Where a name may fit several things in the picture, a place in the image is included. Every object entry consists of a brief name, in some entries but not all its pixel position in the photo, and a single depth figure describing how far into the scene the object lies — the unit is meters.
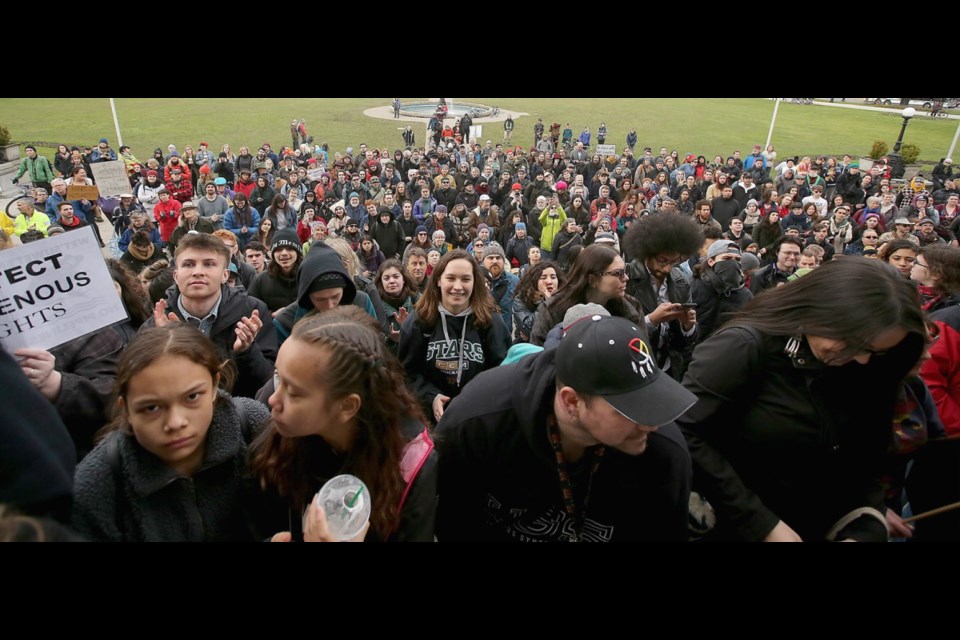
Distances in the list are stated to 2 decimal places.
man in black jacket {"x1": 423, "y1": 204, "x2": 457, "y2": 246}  11.09
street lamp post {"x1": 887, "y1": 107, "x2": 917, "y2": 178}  21.25
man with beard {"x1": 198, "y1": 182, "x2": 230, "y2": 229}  11.43
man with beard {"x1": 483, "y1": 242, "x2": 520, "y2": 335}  6.24
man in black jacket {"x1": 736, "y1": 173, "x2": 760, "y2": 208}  14.06
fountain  44.53
